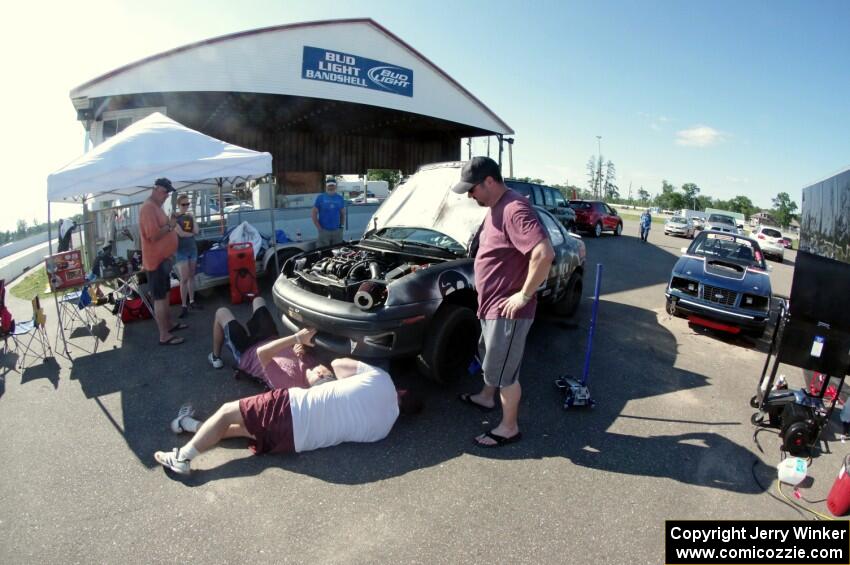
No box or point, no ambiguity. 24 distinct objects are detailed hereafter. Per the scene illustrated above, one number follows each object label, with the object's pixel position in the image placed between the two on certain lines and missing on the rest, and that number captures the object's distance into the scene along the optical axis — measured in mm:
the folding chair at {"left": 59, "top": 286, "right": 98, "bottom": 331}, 5328
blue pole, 3859
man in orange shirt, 4926
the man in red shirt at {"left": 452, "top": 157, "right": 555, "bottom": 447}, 2713
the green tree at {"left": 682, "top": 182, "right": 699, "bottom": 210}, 79175
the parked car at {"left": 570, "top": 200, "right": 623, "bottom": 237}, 18109
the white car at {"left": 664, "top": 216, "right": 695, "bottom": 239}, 23516
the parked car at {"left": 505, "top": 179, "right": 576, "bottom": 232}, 12408
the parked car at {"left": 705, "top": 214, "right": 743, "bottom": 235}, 21369
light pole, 82756
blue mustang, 5547
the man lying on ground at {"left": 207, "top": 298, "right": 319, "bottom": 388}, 3434
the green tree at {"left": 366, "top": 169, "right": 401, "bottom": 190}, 51325
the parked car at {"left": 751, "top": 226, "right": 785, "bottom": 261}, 17455
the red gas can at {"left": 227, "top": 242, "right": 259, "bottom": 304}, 6488
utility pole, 17484
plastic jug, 2795
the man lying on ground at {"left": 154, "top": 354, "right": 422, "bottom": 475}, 2809
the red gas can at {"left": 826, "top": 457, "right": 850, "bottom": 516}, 2553
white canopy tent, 4918
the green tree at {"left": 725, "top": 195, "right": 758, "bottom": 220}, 74069
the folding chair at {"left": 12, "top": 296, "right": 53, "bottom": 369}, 4660
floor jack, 3684
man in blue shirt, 7711
